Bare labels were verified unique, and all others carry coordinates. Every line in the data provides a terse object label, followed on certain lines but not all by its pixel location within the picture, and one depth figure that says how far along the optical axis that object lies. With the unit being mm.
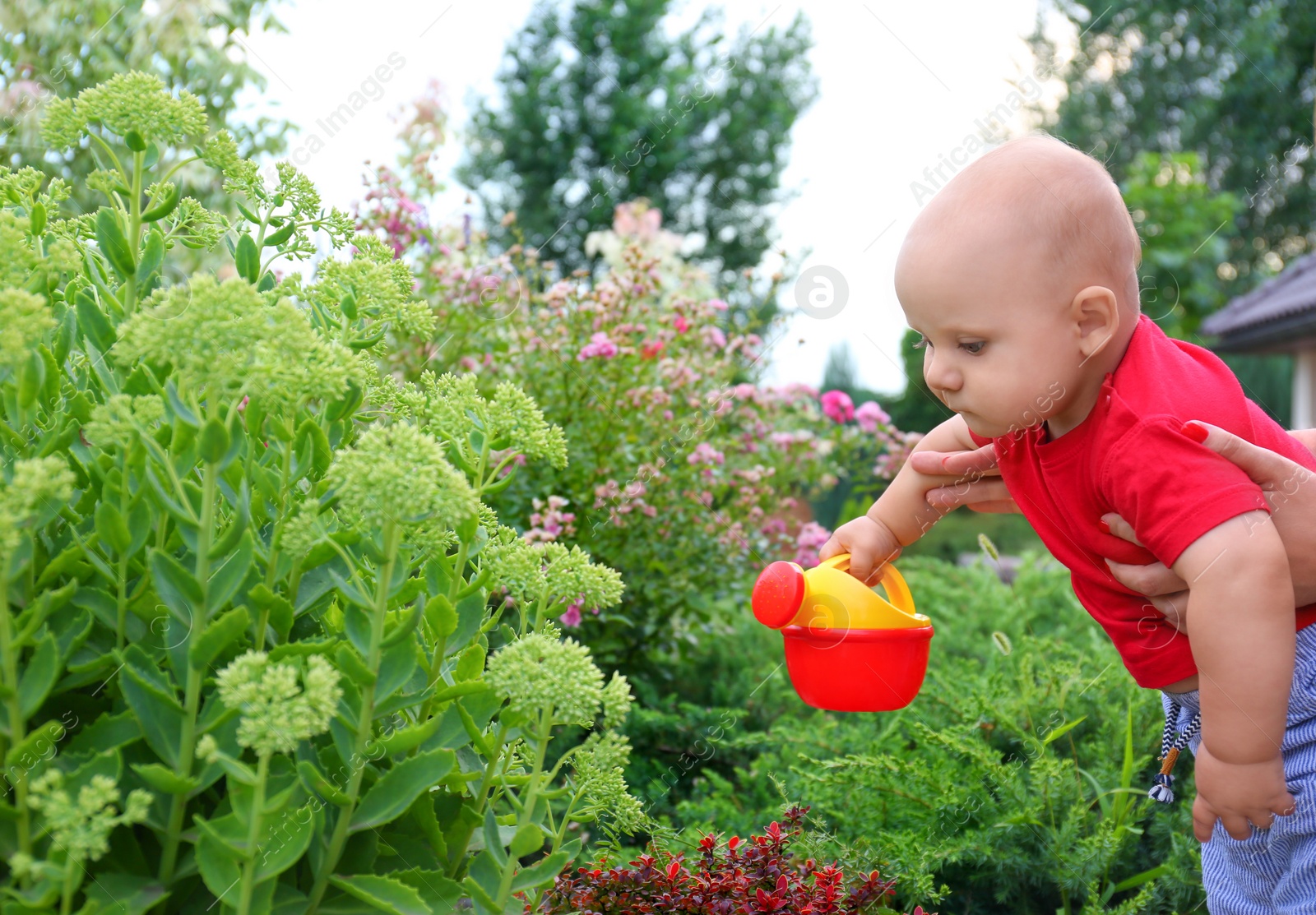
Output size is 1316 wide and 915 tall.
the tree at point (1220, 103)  23000
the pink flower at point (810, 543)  4176
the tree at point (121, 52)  5516
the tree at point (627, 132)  19484
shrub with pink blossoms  3719
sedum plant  923
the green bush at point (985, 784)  2145
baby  1364
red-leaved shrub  1624
